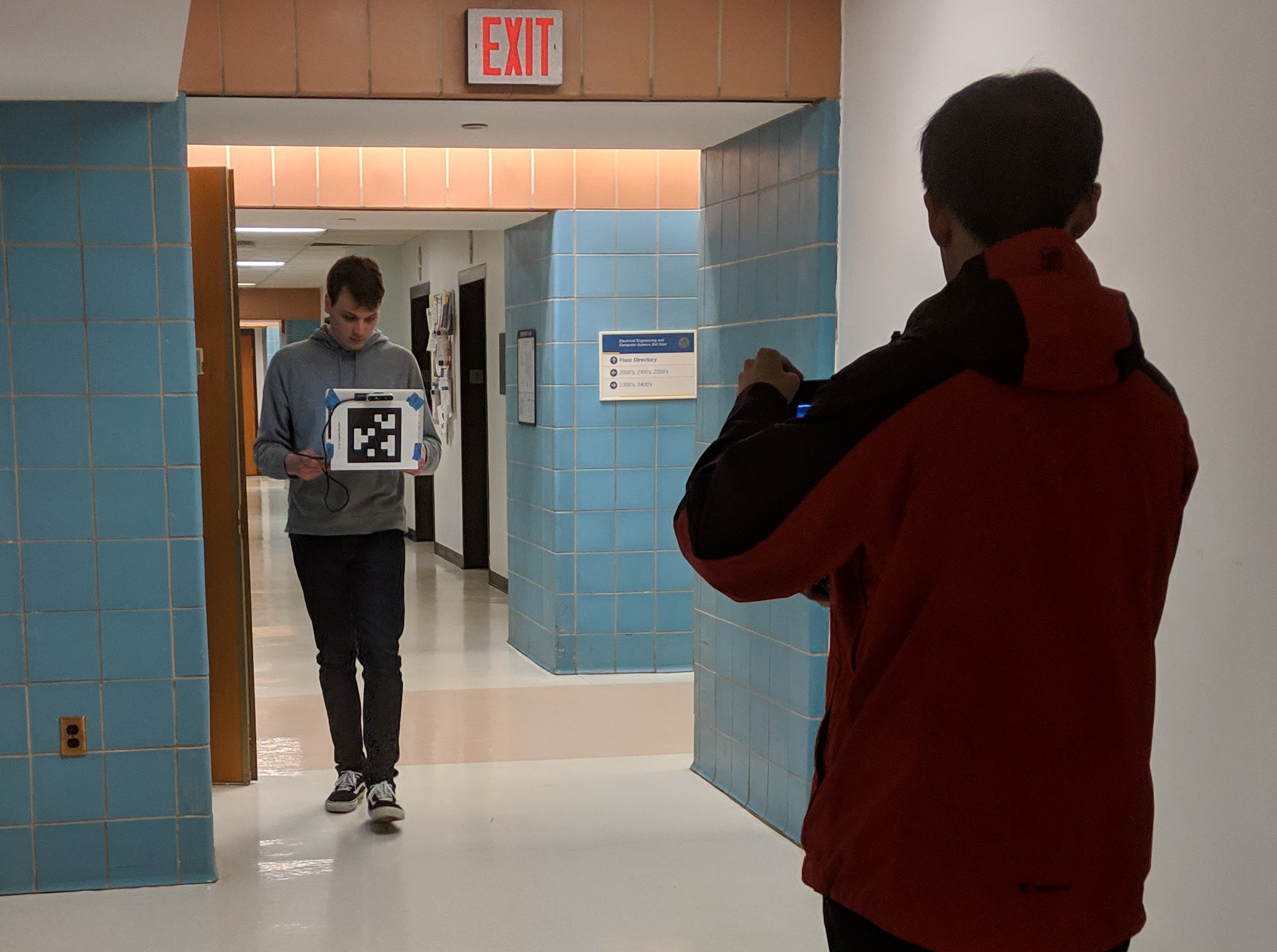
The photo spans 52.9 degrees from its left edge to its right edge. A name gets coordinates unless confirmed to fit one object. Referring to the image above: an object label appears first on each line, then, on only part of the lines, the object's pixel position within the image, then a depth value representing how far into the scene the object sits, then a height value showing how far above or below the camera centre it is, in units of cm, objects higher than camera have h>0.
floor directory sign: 577 -5
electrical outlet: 321 -96
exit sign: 330 +79
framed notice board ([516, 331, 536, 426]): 608 -12
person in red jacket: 113 -17
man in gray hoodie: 357 -45
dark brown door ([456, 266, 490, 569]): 898 -44
